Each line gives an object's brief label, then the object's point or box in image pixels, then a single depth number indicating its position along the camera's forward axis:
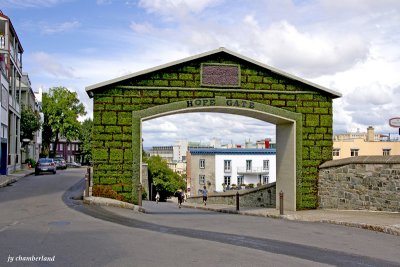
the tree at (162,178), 69.81
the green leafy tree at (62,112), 72.31
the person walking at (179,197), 32.21
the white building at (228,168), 73.50
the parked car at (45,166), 38.22
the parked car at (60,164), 52.78
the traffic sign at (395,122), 17.88
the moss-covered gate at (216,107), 19.64
